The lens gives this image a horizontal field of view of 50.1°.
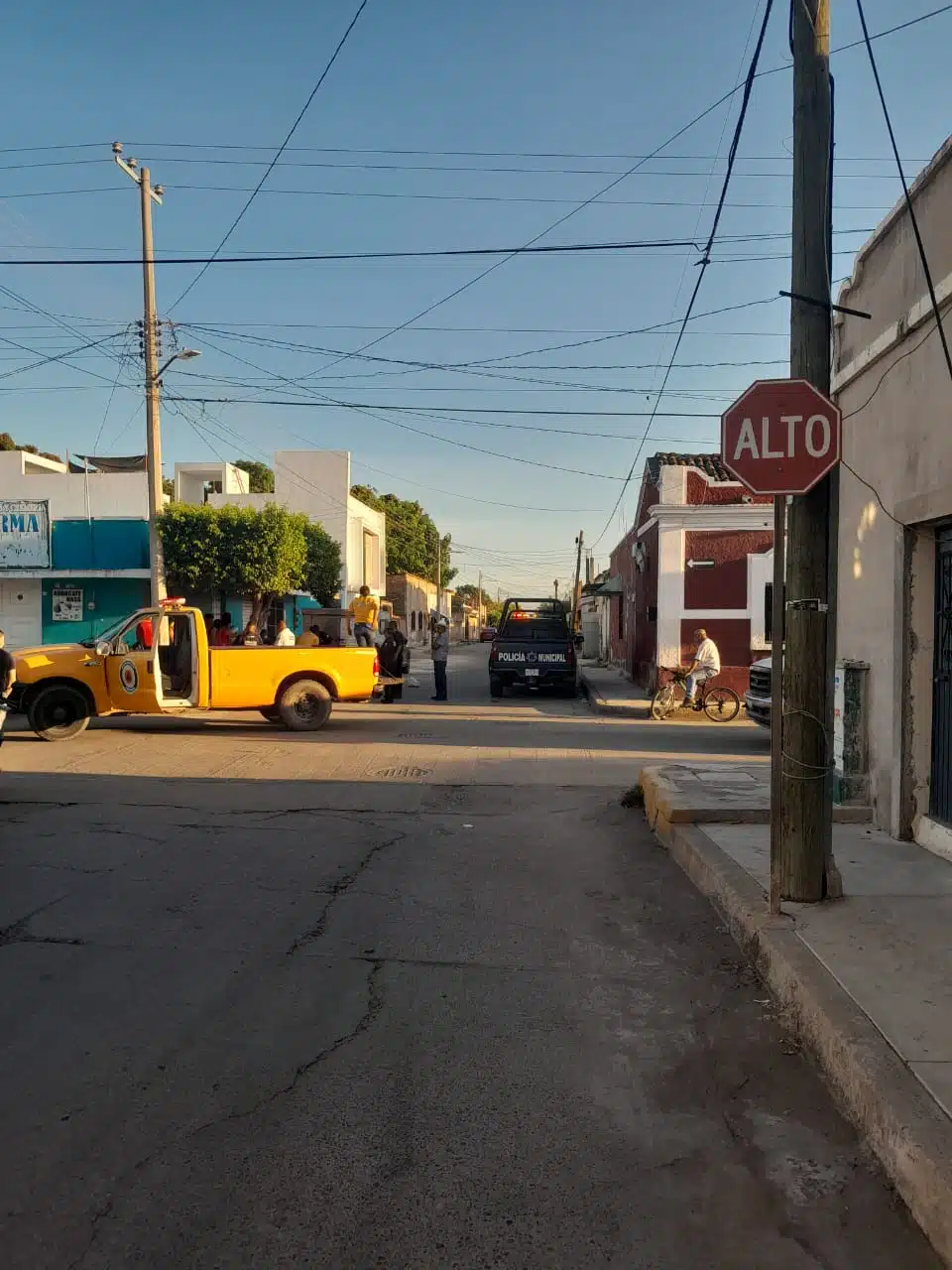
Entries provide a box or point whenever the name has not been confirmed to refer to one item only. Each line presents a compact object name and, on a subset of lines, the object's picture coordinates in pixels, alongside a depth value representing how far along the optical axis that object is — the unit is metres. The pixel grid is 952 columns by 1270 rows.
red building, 21.42
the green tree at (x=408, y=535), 69.38
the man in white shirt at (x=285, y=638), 19.45
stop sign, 5.35
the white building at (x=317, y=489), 41.06
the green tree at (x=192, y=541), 28.89
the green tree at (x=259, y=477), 65.81
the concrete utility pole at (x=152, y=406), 21.78
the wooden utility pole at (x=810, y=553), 5.59
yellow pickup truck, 14.15
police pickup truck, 23.30
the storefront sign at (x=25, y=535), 28.27
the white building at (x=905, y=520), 6.97
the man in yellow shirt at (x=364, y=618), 22.08
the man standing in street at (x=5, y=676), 11.23
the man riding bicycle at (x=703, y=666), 18.77
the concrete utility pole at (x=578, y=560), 60.51
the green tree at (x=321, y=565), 36.84
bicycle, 19.12
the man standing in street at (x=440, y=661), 21.77
